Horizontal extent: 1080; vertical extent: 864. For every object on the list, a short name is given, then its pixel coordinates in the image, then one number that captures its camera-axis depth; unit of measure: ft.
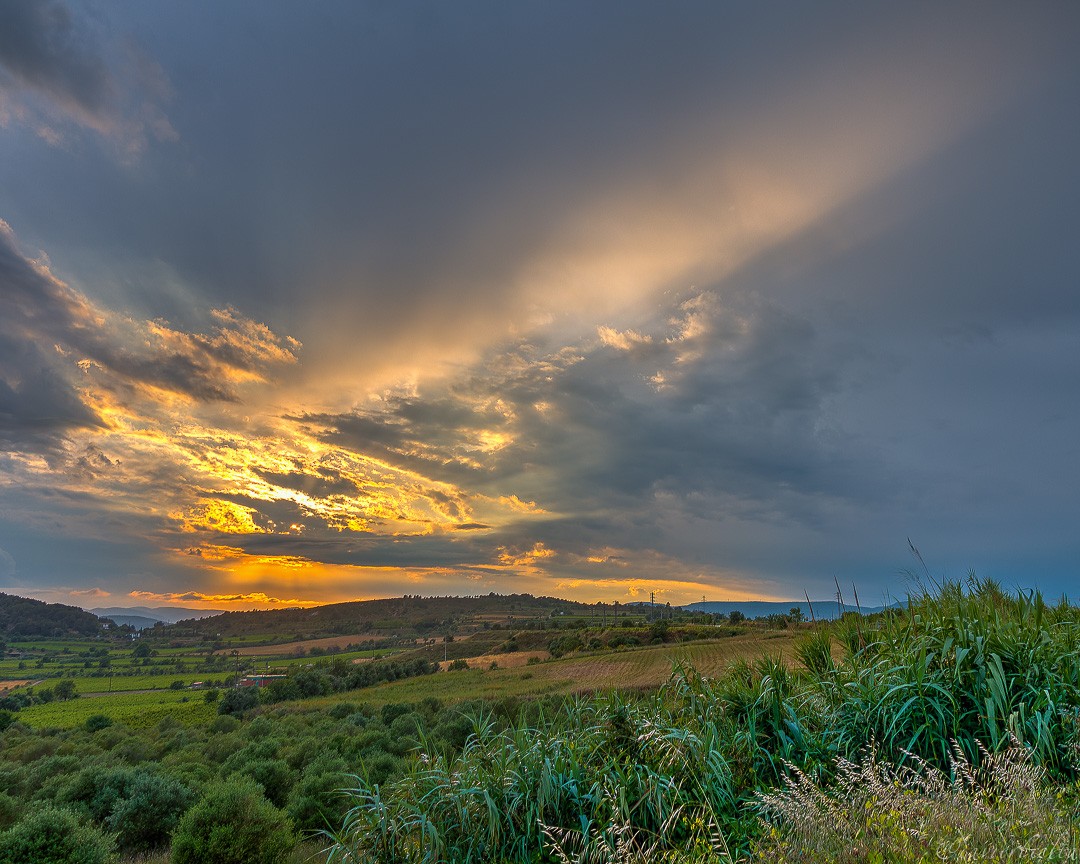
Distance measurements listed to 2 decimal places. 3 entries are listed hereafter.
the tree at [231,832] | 33.27
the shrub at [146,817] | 53.57
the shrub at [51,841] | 31.17
